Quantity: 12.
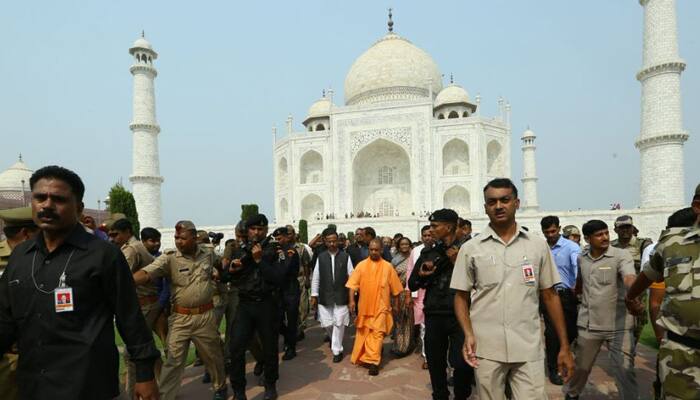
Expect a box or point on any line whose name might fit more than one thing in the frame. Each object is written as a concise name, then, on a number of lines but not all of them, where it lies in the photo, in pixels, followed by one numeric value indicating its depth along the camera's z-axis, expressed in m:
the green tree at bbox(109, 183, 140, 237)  10.91
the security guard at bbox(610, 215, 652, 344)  3.14
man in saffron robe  4.44
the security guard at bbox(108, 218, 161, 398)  3.43
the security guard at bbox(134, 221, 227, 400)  3.19
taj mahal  16.81
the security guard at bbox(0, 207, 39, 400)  2.52
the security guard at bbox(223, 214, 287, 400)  3.48
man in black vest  5.07
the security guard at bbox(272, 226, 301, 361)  4.93
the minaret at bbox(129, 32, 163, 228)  22.72
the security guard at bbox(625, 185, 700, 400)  1.77
